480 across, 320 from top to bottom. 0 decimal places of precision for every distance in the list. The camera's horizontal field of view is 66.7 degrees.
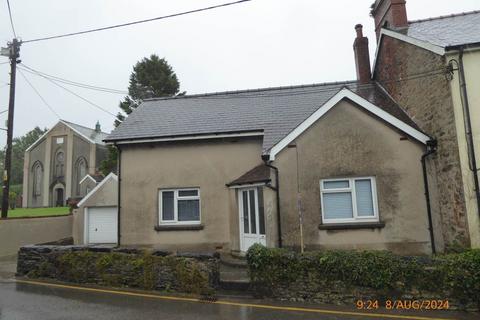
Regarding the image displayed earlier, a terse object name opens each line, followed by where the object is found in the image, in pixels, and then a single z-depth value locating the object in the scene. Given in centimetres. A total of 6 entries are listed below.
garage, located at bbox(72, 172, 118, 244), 1877
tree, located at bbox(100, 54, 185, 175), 4312
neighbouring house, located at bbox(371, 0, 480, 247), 938
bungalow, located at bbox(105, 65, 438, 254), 1065
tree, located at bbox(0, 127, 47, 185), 8044
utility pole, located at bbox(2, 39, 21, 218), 1743
